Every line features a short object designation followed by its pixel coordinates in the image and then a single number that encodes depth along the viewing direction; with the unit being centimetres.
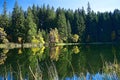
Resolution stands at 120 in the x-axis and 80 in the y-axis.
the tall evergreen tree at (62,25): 3774
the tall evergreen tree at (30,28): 3198
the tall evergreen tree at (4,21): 3334
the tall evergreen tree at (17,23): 3290
